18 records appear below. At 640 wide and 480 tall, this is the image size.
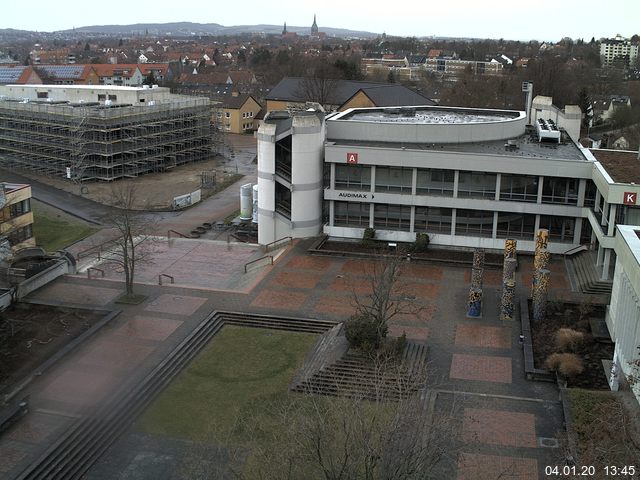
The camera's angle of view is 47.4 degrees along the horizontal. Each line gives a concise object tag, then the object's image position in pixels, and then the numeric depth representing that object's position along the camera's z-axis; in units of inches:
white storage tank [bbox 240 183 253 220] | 1911.9
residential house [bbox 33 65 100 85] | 5106.8
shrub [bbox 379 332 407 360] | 1077.8
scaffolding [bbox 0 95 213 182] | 2539.4
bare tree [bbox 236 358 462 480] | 589.3
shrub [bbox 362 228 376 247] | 1656.0
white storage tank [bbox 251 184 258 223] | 1880.5
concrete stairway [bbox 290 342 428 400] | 992.9
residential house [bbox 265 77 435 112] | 3378.4
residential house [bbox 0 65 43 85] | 4594.0
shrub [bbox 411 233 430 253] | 1619.1
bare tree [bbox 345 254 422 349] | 1083.9
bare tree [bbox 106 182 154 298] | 1332.4
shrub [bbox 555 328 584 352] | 1115.9
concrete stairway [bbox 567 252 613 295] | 1363.2
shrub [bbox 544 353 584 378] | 1025.5
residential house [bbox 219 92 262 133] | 3784.5
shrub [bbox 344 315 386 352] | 1094.4
